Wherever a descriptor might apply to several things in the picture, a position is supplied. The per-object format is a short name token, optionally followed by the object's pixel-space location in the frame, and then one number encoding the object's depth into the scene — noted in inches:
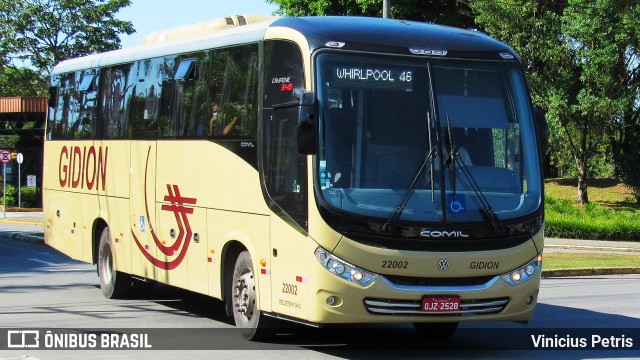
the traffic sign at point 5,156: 1898.4
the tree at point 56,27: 3174.2
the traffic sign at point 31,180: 2184.3
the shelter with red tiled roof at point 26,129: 2247.8
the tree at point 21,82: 3299.7
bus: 422.0
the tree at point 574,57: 1871.3
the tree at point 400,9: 2116.1
